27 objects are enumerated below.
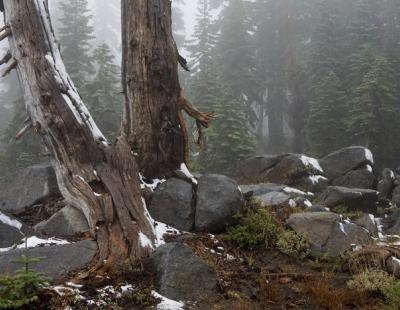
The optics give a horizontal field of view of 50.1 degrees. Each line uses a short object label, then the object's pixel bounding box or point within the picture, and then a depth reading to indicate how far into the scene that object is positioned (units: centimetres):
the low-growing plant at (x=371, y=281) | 717
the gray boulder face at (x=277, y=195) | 1225
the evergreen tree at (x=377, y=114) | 2516
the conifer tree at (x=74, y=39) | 3189
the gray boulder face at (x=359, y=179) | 1881
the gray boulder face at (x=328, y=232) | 933
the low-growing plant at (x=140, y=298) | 604
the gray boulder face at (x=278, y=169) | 1811
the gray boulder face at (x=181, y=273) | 648
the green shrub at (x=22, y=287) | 516
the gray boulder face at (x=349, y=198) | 1404
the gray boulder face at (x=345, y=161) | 1944
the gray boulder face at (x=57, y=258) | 652
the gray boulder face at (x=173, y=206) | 942
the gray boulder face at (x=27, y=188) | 1016
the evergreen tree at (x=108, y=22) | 7150
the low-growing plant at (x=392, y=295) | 610
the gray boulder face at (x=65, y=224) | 864
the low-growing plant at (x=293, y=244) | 897
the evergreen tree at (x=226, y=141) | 2386
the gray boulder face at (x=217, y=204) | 939
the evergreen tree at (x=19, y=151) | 2362
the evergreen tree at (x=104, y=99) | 2502
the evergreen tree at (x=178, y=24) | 5122
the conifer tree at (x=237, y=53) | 3625
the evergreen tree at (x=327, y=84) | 2805
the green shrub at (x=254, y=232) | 898
